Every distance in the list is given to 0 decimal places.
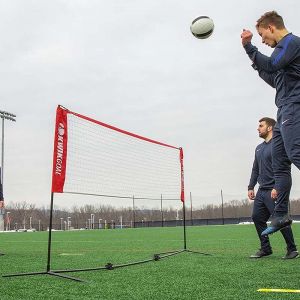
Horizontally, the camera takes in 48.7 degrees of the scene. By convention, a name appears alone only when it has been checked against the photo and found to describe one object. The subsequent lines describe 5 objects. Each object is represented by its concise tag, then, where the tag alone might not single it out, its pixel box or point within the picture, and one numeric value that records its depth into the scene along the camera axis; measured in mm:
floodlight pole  32996
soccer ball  5176
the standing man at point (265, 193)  5397
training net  4475
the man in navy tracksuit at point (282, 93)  3115
